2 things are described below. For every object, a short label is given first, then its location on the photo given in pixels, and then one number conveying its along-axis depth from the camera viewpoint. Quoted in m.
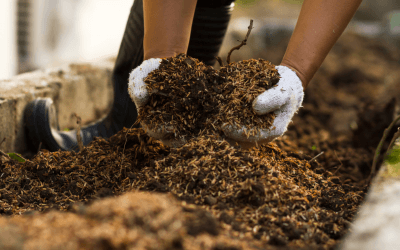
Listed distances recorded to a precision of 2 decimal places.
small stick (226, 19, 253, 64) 1.27
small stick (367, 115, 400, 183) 1.33
